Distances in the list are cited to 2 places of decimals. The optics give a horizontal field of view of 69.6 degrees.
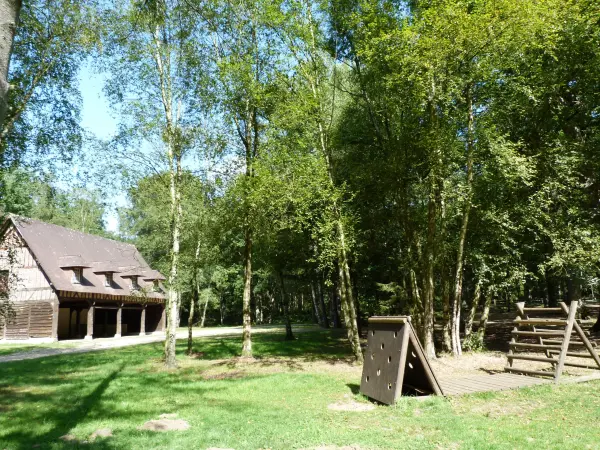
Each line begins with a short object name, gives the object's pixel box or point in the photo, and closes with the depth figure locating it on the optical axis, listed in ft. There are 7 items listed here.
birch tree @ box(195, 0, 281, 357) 45.21
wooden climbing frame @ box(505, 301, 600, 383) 28.68
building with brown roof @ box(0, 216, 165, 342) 84.99
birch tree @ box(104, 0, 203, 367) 44.11
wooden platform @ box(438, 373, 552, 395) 26.32
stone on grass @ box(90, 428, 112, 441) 19.82
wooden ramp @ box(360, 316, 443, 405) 24.22
